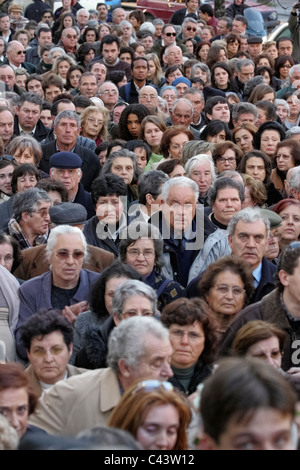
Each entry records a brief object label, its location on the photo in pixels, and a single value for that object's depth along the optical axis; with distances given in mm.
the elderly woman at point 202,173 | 17234
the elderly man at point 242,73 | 28281
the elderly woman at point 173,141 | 19500
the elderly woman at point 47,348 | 10555
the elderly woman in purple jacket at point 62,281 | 12664
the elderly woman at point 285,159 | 19187
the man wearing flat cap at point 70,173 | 17547
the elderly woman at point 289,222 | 15445
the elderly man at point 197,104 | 23625
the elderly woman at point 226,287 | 12281
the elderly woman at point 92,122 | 21953
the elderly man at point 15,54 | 29500
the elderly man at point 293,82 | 27734
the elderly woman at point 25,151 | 18734
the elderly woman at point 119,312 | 10961
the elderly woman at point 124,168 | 17953
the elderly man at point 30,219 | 15195
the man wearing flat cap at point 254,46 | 32656
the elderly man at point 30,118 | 22250
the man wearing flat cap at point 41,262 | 14164
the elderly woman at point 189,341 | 10680
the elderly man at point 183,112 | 22047
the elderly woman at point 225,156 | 18734
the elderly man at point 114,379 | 9180
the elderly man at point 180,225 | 14461
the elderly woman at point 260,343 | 10180
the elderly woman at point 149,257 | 13109
